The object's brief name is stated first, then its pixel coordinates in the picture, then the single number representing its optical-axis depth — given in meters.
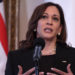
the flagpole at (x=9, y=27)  5.33
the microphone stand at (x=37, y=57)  3.80
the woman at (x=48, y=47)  4.28
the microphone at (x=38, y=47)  3.82
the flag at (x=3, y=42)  4.82
